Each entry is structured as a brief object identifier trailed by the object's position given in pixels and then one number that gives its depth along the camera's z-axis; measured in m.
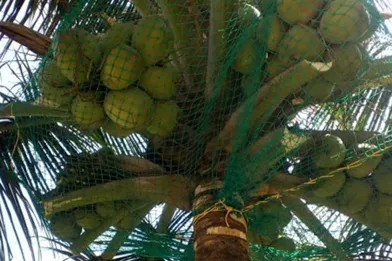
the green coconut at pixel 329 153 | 2.64
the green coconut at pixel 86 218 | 2.79
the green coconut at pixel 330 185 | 2.70
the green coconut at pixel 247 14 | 2.62
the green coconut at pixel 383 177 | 2.70
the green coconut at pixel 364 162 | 2.67
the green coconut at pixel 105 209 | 2.78
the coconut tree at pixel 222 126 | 2.47
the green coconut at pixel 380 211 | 2.70
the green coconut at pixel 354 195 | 2.71
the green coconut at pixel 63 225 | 2.81
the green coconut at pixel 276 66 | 2.58
